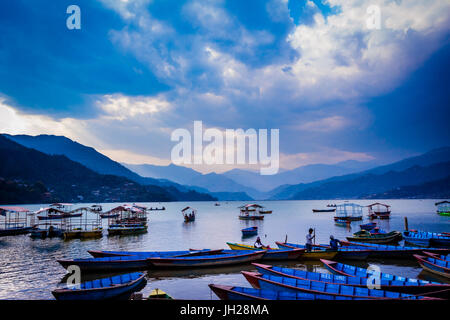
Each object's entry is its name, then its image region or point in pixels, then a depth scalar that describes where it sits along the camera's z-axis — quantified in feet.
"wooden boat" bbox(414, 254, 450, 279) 54.68
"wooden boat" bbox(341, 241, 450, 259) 73.41
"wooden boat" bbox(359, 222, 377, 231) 153.07
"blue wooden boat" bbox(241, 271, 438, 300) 35.45
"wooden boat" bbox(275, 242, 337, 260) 70.81
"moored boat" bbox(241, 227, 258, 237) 137.98
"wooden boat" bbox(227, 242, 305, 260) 70.49
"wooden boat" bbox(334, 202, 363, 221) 202.12
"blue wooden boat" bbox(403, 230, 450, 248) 85.65
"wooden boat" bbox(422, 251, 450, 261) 59.03
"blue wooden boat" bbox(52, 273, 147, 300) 40.27
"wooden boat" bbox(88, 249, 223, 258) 69.87
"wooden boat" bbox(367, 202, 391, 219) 231.91
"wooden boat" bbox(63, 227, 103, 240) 121.39
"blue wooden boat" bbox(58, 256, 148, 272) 63.31
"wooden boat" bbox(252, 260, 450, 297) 40.72
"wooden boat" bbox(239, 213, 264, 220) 231.96
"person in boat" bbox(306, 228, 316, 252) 71.15
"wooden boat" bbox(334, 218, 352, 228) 178.63
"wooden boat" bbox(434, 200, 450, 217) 249.10
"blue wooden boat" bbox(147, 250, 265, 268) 64.75
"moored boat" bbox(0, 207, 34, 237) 128.22
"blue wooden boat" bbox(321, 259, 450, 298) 39.60
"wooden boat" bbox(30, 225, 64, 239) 125.15
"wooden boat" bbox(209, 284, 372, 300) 35.32
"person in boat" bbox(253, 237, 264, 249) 78.73
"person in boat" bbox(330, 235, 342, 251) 70.95
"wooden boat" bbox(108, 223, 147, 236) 134.72
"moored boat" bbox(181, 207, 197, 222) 217.77
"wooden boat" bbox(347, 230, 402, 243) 97.96
